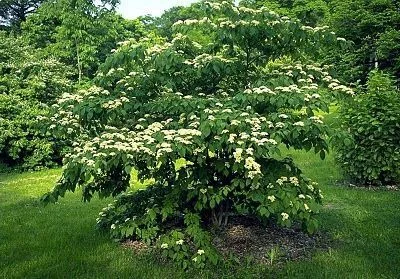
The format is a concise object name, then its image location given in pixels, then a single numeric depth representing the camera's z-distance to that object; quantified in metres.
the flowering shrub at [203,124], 4.35
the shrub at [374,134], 8.23
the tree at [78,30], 18.80
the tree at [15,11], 36.22
